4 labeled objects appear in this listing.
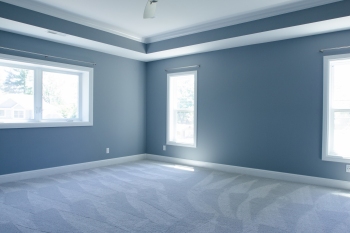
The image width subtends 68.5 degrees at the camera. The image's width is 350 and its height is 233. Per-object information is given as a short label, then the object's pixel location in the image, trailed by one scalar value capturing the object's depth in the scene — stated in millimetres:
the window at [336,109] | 4039
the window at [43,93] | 4301
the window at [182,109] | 5754
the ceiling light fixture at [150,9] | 2887
